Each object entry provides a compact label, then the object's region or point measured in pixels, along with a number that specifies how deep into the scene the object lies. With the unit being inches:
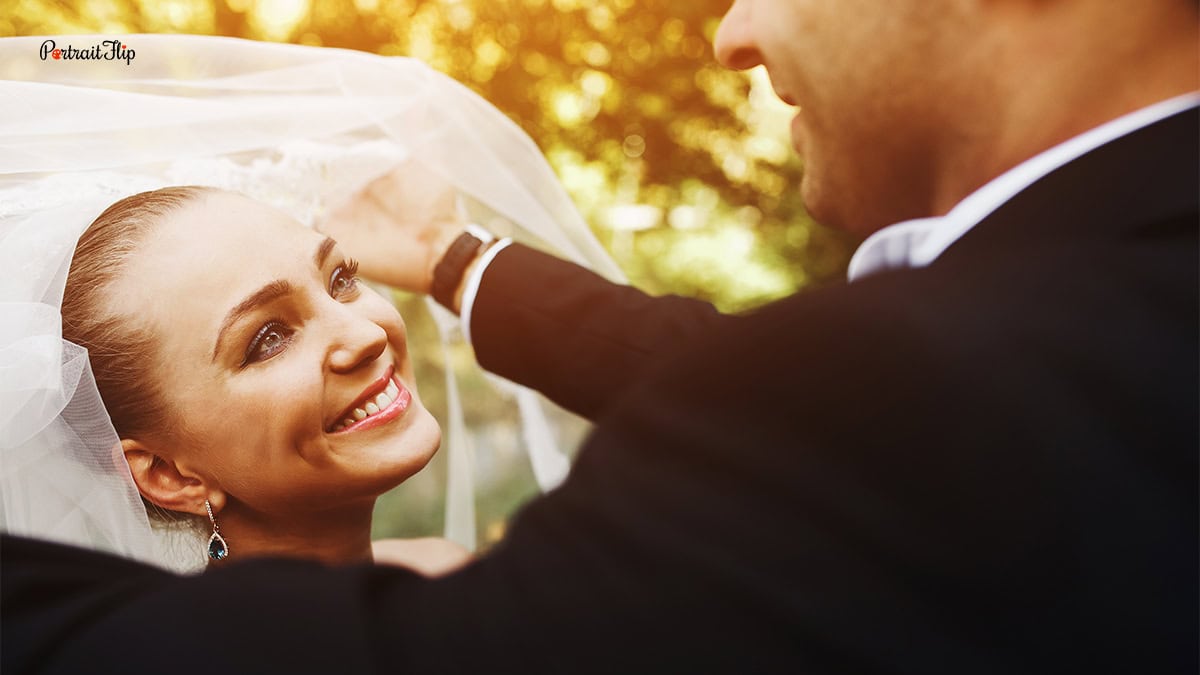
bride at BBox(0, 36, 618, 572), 31.8
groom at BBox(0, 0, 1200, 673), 24.7
